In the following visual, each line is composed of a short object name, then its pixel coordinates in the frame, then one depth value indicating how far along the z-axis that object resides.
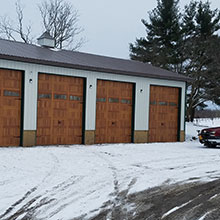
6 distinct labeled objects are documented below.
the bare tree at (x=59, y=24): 34.66
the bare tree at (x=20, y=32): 33.38
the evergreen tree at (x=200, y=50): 31.27
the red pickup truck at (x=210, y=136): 15.20
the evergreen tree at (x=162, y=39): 32.47
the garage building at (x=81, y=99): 13.62
